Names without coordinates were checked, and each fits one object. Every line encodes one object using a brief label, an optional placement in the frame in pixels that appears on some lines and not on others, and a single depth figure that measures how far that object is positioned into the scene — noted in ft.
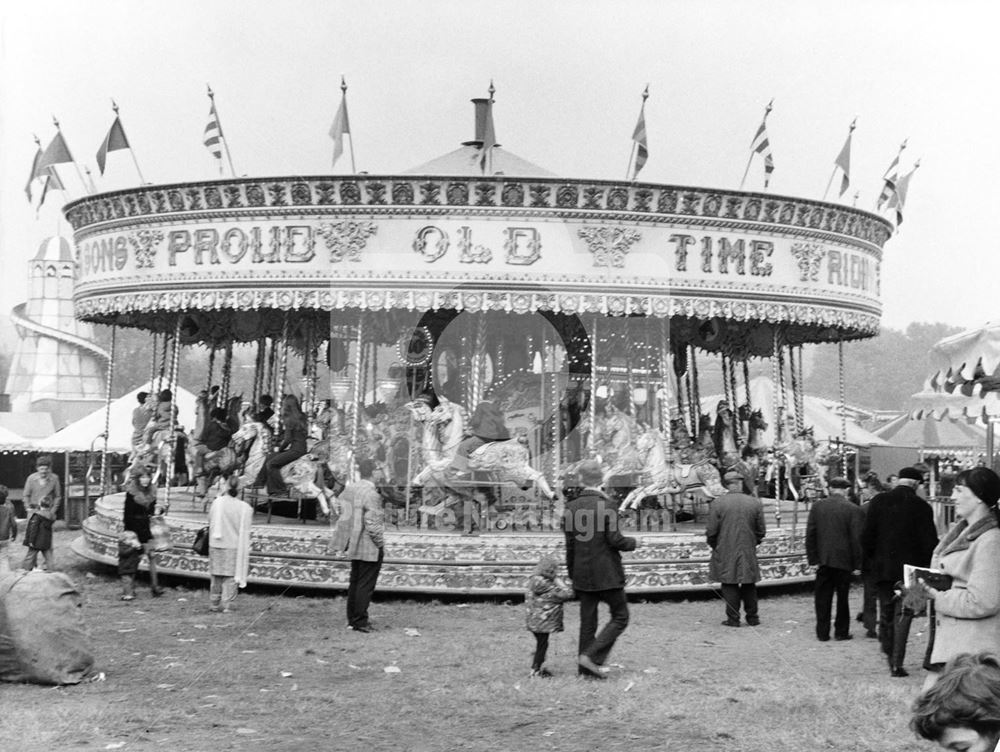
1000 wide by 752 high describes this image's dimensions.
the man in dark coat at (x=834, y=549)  38.09
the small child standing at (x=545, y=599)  31.14
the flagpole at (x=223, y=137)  55.57
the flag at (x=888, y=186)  58.03
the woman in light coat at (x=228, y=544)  42.47
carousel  47.21
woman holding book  21.01
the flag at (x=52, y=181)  58.03
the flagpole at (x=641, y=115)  53.01
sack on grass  30.48
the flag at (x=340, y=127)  52.70
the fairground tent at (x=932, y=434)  111.65
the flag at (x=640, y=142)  54.34
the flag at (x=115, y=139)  55.31
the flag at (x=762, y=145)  56.39
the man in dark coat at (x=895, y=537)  33.91
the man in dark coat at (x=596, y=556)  30.71
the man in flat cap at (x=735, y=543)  40.37
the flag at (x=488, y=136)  49.93
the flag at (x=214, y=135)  55.77
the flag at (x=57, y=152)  56.54
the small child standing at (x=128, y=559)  44.88
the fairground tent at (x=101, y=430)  85.46
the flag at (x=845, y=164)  57.72
